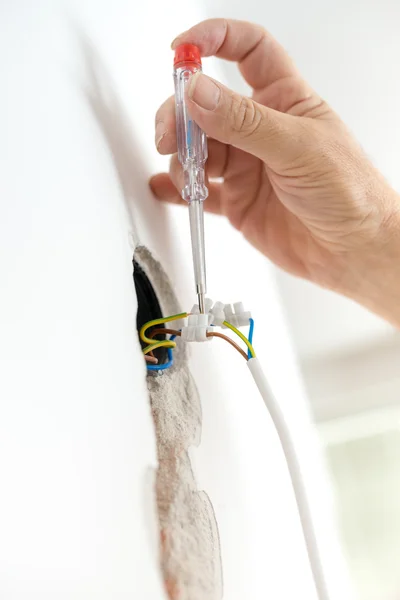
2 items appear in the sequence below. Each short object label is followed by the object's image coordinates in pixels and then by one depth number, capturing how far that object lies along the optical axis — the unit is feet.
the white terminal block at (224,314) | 1.76
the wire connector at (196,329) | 1.61
